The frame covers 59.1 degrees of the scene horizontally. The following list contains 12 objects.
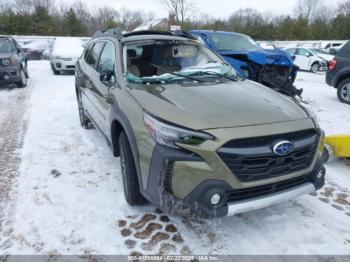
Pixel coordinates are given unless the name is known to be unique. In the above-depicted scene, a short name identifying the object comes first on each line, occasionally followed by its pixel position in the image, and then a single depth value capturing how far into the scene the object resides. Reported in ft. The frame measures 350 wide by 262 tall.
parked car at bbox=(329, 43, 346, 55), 57.40
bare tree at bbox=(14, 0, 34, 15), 193.36
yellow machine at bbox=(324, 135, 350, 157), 13.20
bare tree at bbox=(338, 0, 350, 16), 200.66
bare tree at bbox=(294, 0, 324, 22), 238.05
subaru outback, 7.59
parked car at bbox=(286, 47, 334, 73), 52.13
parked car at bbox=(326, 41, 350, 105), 25.91
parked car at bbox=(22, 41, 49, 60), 72.64
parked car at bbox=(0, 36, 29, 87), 30.40
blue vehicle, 24.75
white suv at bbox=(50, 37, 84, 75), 43.24
